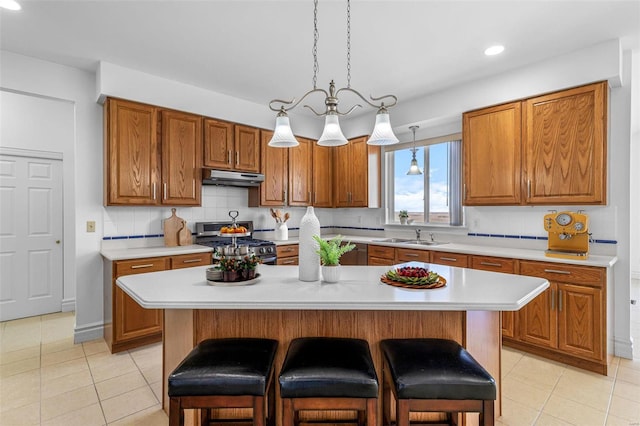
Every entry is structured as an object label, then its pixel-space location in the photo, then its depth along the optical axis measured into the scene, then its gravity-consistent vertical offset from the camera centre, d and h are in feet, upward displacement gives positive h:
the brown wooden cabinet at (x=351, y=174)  15.58 +1.88
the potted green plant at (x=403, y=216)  15.26 -0.21
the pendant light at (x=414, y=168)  14.35 +1.94
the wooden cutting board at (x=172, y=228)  12.09 -0.62
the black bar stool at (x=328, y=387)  4.31 -2.34
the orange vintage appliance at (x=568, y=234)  9.25 -0.67
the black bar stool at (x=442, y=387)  4.26 -2.33
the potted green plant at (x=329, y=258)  5.96 -0.86
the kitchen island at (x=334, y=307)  4.87 -1.43
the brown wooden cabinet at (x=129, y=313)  9.81 -3.19
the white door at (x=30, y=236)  12.64 -1.00
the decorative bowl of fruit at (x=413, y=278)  5.70 -1.22
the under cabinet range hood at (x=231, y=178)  12.27 +1.32
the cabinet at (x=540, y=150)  9.20 +1.95
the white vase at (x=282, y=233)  14.58 -0.96
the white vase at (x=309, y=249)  6.08 -0.73
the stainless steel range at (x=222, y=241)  12.40 -1.21
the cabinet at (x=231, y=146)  12.60 +2.66
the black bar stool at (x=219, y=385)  4.30 -2.31
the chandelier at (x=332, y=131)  6.57 +1.67
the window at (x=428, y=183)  13.76 +1.33
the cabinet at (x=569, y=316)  8.49 -2.91
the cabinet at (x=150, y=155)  10.46 +1.95
